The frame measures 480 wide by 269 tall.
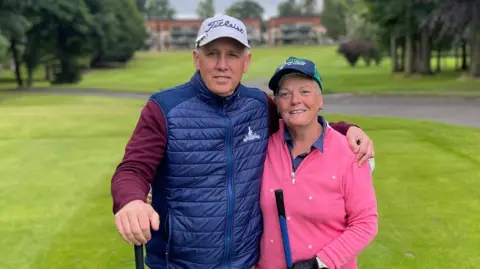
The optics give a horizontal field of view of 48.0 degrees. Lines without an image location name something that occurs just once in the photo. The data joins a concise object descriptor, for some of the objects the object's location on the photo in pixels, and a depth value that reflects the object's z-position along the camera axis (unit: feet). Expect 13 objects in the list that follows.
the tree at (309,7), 596.70
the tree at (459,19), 91.97
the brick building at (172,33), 428.56
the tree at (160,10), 552.41
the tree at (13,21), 100.42
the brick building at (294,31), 470.80
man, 7.30
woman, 7.59
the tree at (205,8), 544.62
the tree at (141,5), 476.13
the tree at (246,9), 549.95
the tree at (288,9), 583.25
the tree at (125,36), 210.59
